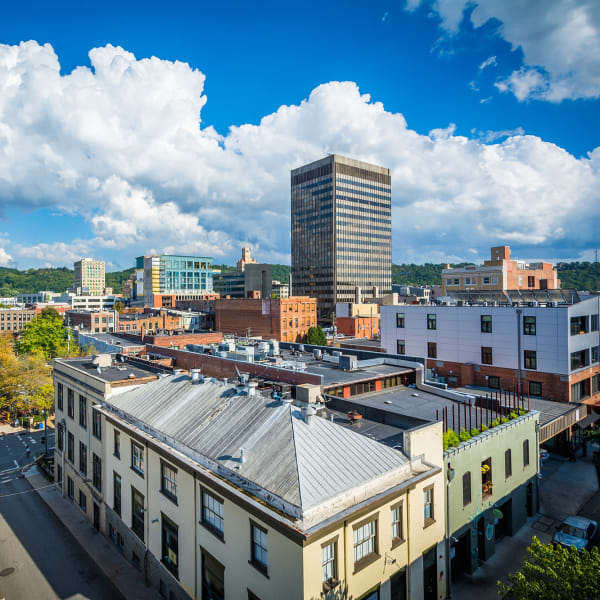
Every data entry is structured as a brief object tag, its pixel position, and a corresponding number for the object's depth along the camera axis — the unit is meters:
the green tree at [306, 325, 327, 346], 96.66
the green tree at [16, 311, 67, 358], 84.19
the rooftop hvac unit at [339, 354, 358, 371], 33.75
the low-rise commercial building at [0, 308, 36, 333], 162.38
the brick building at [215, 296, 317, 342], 105.31
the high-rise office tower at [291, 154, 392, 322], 159.00
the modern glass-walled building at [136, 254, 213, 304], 196.38
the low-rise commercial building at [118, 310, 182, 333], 118.06
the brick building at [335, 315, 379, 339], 112.62
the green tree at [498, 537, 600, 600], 12.61
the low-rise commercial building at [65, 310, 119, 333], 121.78
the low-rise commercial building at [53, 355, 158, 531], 28.53
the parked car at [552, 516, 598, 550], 23.62
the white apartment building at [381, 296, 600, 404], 40.09
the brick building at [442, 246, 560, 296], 85.00
